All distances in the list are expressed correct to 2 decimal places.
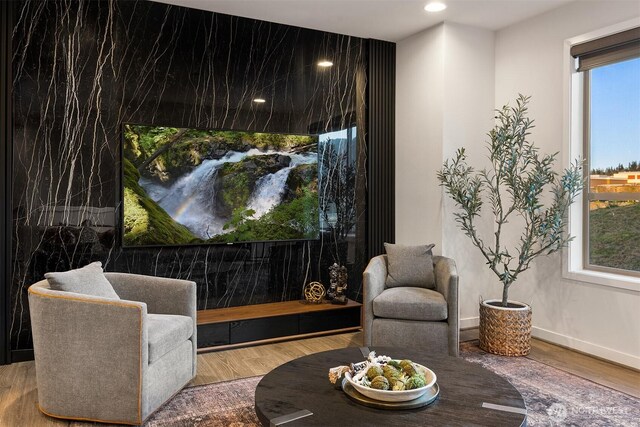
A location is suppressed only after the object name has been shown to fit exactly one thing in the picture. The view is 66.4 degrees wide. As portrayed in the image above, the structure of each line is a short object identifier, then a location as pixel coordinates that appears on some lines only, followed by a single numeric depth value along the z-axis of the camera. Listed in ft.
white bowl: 6.37
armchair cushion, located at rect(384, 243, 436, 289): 12.94
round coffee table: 6.03
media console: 12.61
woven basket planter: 12.14
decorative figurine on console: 14.73
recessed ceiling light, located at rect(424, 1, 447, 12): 12.92
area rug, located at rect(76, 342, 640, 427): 8.54
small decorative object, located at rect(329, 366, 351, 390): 6.92
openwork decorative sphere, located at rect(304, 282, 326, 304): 14.64
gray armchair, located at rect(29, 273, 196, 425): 8.17
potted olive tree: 12.16
